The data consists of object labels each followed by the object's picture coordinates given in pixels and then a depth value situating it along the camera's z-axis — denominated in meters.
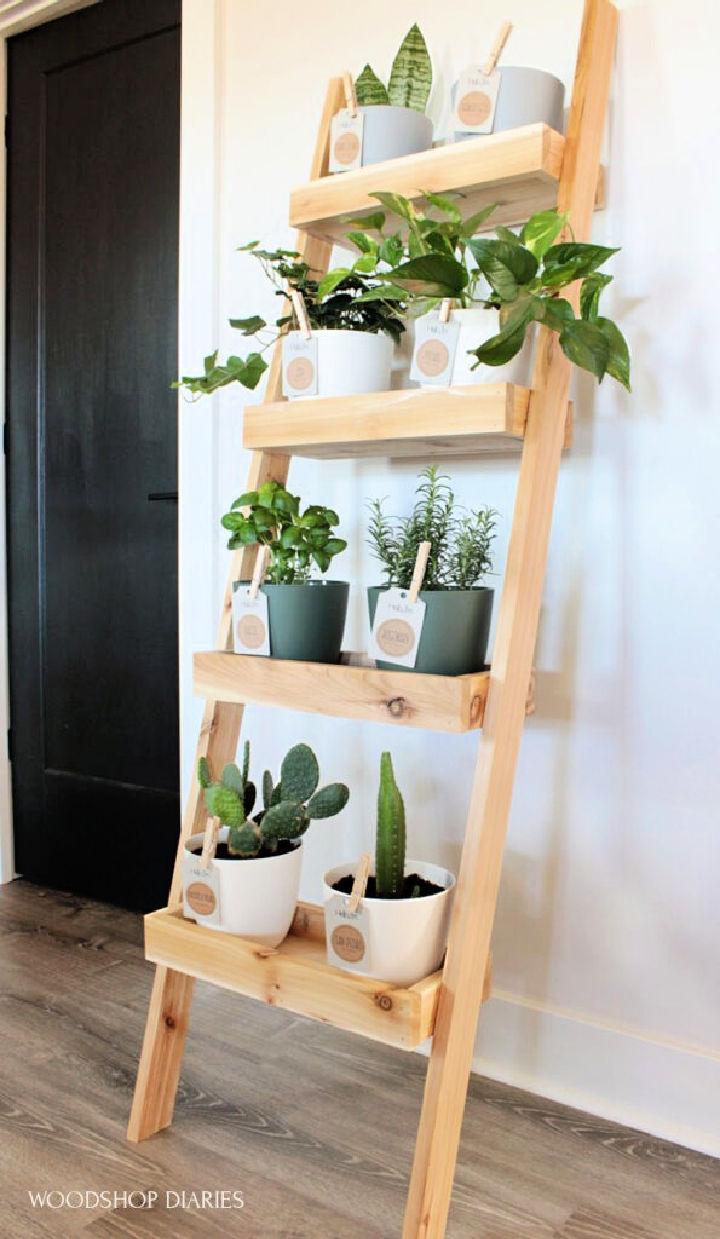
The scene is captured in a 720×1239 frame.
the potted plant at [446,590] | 1.43
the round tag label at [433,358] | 1.44
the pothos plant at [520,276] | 1.30
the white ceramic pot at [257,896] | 1.50
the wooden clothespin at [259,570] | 1.54
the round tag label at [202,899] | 1.52
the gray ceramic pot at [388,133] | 1.65
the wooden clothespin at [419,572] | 1.42
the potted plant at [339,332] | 1.55
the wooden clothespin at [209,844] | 1.52
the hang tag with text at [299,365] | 1.56
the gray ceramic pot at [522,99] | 1.55
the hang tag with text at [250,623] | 1.57
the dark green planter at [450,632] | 1.43
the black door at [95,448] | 2.39
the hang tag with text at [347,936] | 1.41
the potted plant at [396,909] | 1.40
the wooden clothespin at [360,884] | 1.41
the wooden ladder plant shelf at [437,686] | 1.37
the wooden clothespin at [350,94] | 1.66
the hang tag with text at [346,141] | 1.66
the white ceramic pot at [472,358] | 1.42
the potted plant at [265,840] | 1.51
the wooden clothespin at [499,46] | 1.51
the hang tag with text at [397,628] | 1.42
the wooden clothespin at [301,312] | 1.56
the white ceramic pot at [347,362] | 1.55
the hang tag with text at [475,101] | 1.54
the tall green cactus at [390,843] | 1.51
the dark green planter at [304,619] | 1.54
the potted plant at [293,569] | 1.54
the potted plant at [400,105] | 1.65
